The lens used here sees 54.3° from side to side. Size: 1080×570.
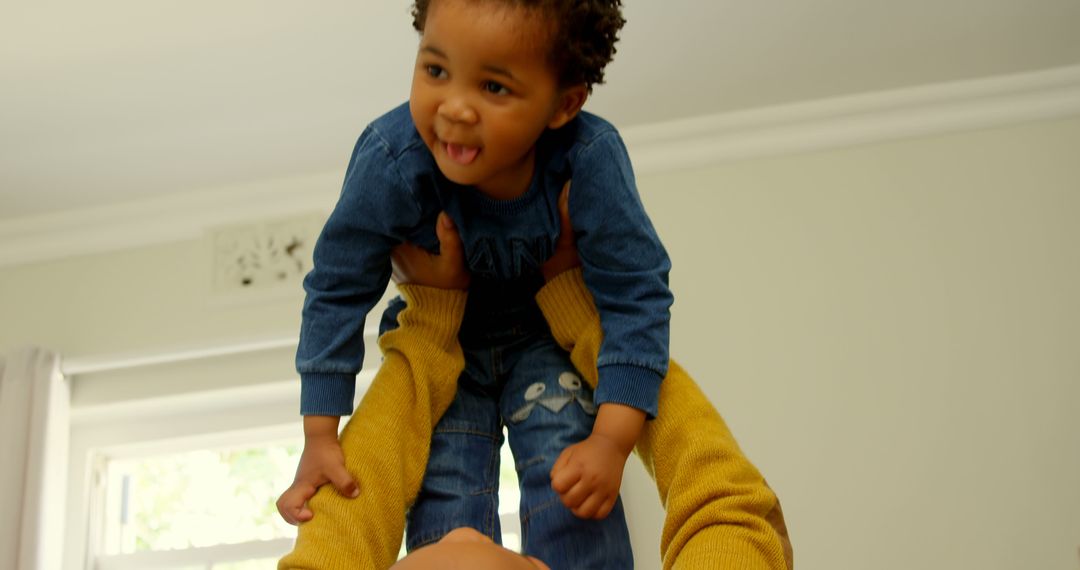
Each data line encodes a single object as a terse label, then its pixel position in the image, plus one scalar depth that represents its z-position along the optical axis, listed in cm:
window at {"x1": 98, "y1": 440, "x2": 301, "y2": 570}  263
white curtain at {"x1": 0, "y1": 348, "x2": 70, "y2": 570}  246
